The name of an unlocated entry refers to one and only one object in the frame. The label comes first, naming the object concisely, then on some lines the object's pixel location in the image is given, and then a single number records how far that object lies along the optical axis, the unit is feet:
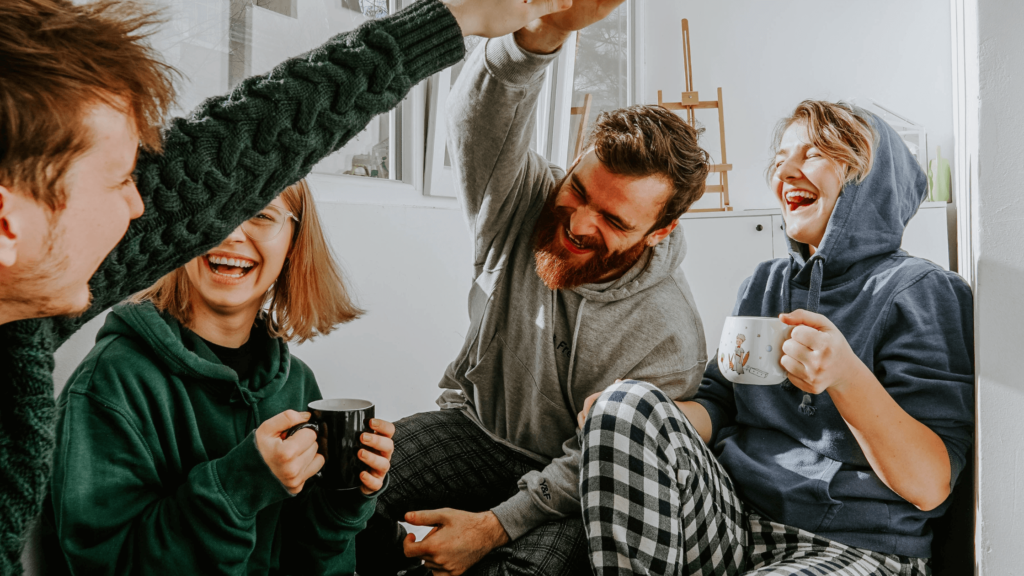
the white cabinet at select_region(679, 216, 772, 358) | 9.51
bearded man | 4.06
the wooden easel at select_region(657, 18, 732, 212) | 10.82
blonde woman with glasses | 2.75
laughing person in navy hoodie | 3.24
